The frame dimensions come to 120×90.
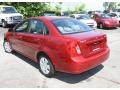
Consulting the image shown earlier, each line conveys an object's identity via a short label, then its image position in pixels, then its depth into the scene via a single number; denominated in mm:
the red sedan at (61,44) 2261
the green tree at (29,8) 10459
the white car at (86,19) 7638
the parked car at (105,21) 8042
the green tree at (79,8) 20467
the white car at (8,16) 8076
